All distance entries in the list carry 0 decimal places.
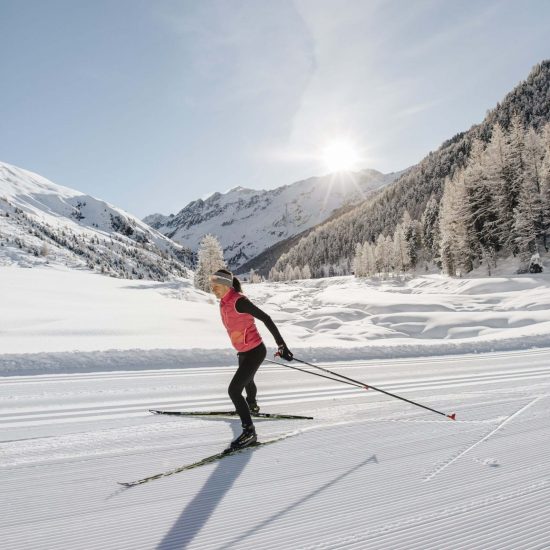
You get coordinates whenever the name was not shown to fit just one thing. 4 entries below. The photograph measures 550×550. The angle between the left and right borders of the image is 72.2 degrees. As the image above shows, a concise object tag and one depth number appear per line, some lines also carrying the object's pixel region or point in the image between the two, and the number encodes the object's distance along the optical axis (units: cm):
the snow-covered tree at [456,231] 4509
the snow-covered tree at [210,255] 4934
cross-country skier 449
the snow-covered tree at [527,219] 3619
